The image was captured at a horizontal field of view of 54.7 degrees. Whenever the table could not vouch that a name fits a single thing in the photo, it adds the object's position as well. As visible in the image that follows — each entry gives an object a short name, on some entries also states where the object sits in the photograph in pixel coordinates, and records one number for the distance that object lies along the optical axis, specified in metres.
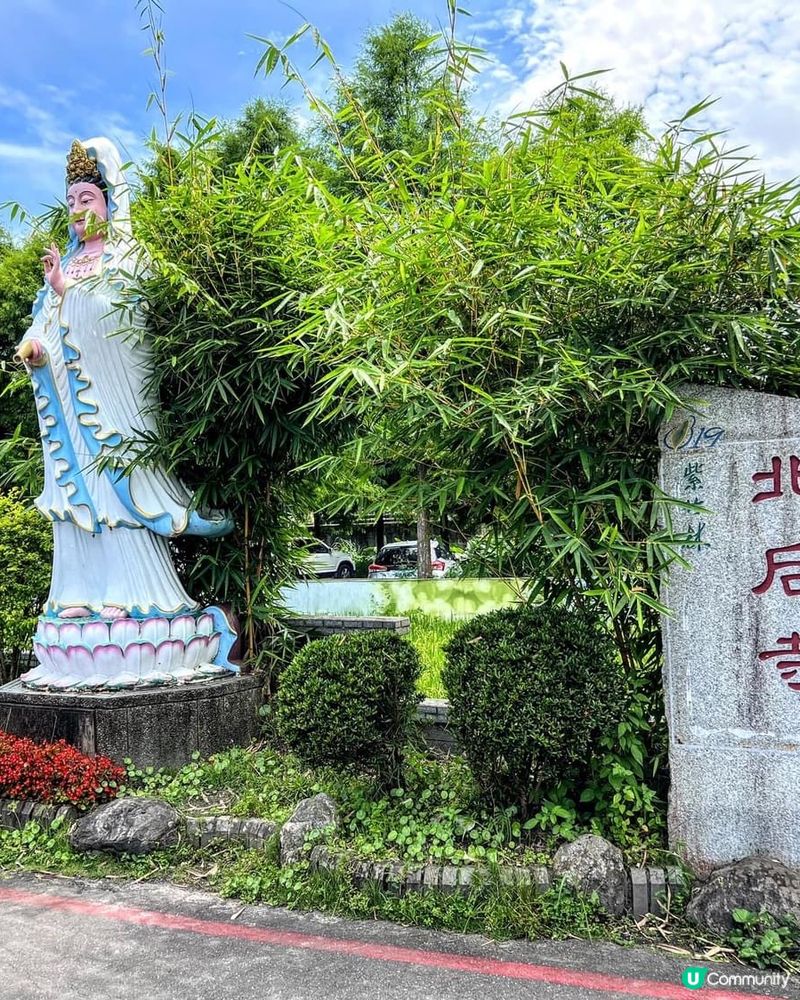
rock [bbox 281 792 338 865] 3.23
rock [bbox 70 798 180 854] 3.52
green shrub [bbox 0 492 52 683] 6.09
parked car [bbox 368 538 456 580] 18.91
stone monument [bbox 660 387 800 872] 2.91
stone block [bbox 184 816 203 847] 3.60
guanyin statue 4.64
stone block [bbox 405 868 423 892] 2.98
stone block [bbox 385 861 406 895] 3.00
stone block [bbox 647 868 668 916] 2.86
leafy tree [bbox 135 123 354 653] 4.27
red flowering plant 3.85
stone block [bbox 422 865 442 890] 2.97
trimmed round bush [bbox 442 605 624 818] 2.99
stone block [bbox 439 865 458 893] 2.95
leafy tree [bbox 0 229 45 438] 12.14
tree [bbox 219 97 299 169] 13.56
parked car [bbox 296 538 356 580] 20.89
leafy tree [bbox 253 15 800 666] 2.82
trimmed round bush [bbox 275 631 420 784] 3.33
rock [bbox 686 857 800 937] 2.66
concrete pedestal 4.23
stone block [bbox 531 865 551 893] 2.90
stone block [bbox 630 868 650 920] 2.86
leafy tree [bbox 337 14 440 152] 14.11
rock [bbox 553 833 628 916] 2.86
